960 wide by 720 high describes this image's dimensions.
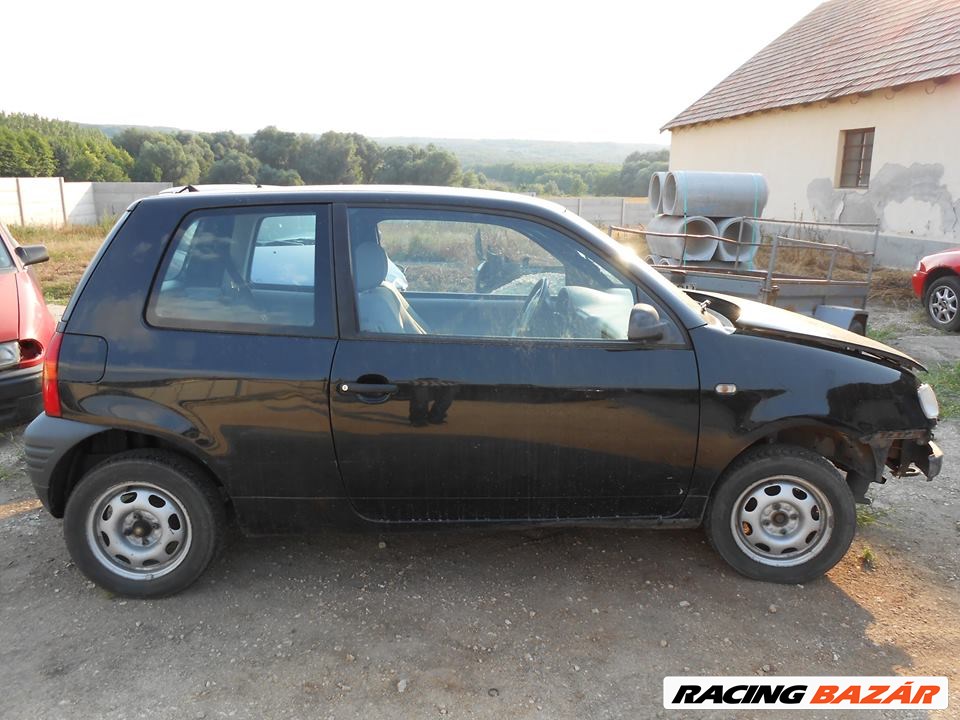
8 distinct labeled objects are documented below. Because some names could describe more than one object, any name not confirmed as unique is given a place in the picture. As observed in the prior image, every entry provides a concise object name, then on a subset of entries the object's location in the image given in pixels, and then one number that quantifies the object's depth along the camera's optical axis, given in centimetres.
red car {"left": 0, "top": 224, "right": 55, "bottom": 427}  515
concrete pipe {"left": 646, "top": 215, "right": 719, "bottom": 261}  1030
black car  315
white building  1290
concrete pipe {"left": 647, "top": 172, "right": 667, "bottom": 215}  1159
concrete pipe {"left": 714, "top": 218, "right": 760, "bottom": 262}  1026
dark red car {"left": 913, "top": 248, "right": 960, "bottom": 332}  916
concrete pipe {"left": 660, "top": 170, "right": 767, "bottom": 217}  1039
